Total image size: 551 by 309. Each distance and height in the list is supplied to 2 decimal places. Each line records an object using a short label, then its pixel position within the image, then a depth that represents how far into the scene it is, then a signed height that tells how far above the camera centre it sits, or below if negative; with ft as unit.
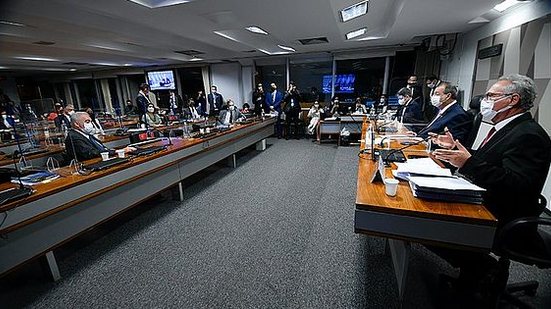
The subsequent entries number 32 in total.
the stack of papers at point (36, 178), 6.03 -1.79
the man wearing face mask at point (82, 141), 8.27 -1.21
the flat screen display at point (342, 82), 25.59 +1.22
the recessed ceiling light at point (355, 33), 16.03 +4.09
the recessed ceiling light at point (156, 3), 9.55 +3.93
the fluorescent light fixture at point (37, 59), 21.43 +4.42
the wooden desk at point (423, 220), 3.51 -1.96
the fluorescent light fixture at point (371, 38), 17.97 +4.04
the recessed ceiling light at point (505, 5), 9.69 +3.35
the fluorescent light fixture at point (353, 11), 11.19 +3.97
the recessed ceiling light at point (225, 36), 15.05 +4.10
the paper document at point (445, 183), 3.94 -1.61
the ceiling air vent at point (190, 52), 21.55 +4.40
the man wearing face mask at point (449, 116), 7.91 -0.90
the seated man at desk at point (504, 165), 3.83 -1.29
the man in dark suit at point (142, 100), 16.47 +0.19
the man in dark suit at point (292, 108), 22.71 -1.12
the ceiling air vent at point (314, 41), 17.93 +4.08
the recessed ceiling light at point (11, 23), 11.38 +4.10
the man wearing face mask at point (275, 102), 23.77 -0.53
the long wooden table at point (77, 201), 5.08 -2.55
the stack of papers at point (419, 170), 4.79 -1.66
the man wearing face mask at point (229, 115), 16.53 -1.22
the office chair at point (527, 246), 3.81 -2.74
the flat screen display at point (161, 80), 32.45 +2.96
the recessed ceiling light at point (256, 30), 14.02 +4.10
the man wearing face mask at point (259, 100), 24.08 -0.32
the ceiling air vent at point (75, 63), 26.06 +4.60
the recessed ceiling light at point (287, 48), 20.93 +4.30
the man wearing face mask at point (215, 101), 25.09 -0.15
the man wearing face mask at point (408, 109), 13.58 -1.06
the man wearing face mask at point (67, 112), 10.57 -0.26
